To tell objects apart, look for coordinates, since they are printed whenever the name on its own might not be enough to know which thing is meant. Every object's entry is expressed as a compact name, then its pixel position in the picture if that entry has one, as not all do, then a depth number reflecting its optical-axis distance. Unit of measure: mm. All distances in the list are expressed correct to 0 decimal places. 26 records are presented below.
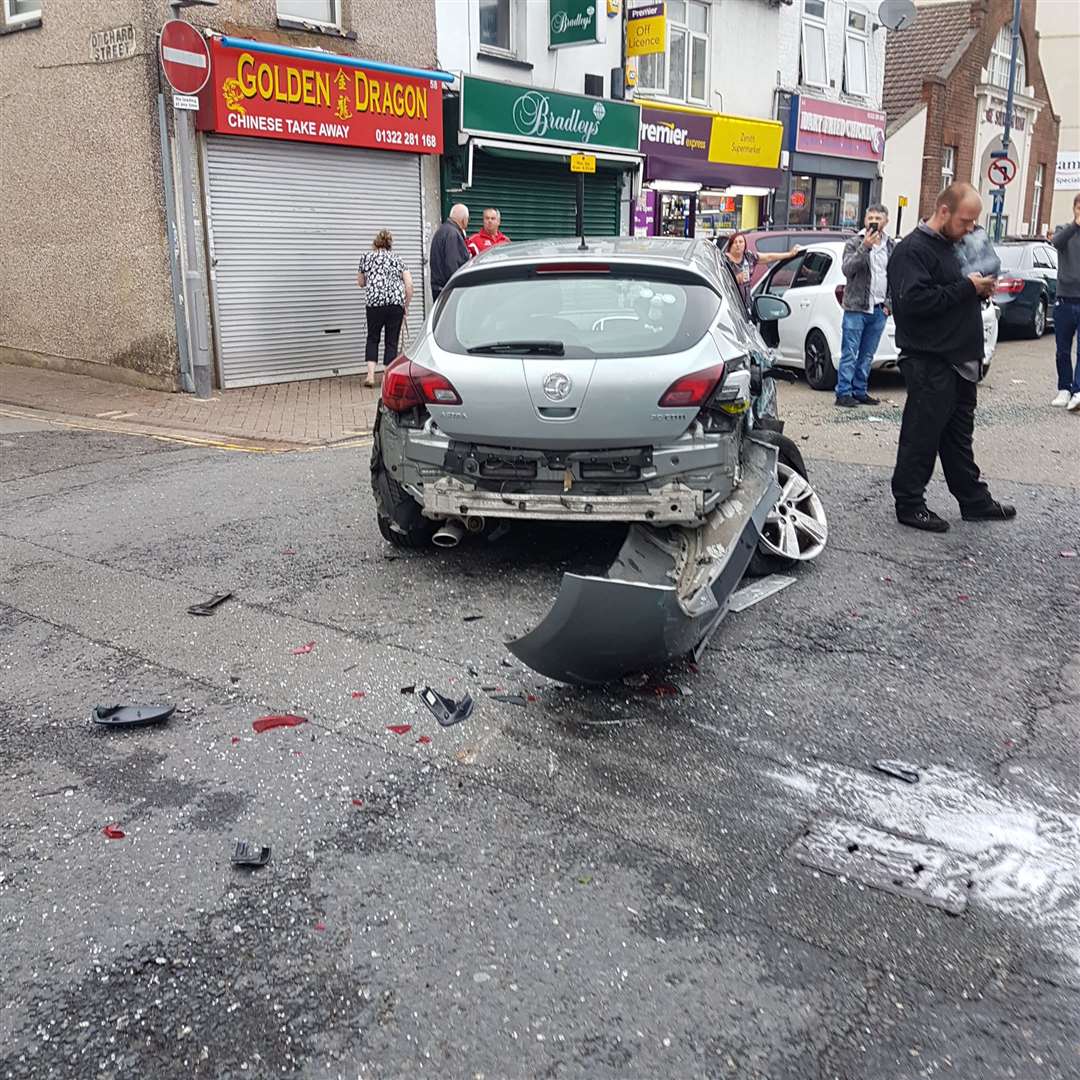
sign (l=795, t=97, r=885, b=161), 23625
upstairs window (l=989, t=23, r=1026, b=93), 33188
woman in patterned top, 12805
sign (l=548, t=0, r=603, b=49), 16844
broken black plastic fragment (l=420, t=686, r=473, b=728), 4227
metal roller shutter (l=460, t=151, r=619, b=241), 16781
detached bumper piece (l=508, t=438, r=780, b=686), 3943
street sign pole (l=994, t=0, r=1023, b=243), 27828
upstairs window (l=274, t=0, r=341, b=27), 13656
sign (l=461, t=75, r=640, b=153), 15875
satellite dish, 24109
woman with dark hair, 14633
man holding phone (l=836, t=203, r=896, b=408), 11477
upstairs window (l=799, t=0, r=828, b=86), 23731
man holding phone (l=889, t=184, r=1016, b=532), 6520
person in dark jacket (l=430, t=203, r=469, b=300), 12742
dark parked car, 19297
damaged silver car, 5352
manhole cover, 3180
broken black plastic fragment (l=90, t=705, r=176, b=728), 4191
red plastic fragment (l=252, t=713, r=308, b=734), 4180
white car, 12641
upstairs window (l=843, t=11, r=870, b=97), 25219
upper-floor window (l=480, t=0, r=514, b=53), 16625
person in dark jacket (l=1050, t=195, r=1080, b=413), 10906
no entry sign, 11203
